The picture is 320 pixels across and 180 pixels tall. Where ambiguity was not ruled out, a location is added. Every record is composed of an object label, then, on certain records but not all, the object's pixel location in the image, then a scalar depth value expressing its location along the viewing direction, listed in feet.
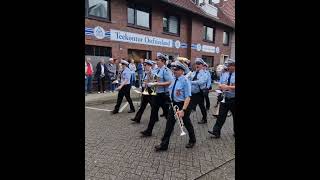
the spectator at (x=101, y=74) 40.73
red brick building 42.98
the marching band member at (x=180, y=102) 15.64
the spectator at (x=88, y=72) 38.46
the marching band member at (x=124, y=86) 25.70
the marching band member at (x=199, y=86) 22.43
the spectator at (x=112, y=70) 42.04
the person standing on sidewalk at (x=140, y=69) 46.93
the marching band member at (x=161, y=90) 18.72
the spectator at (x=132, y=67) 42.59
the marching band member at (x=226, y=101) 17.89
